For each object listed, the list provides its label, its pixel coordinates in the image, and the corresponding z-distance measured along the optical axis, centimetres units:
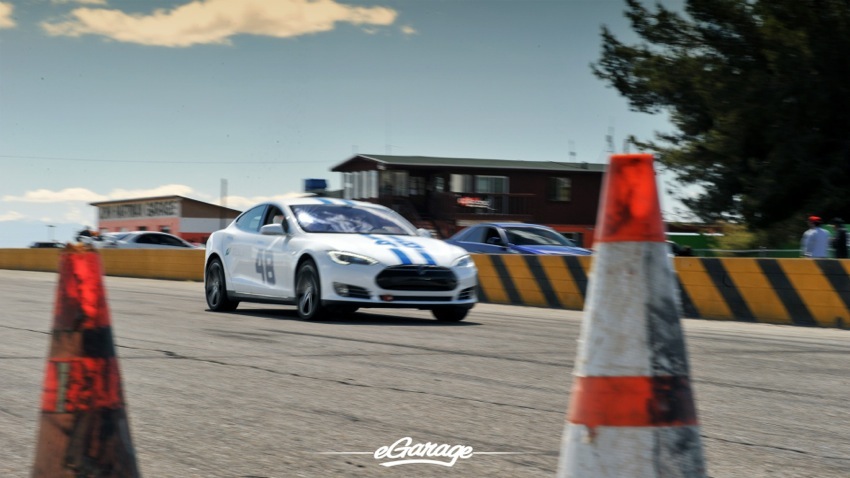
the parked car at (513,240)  2086
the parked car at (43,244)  5900
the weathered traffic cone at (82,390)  325
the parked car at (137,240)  4094
